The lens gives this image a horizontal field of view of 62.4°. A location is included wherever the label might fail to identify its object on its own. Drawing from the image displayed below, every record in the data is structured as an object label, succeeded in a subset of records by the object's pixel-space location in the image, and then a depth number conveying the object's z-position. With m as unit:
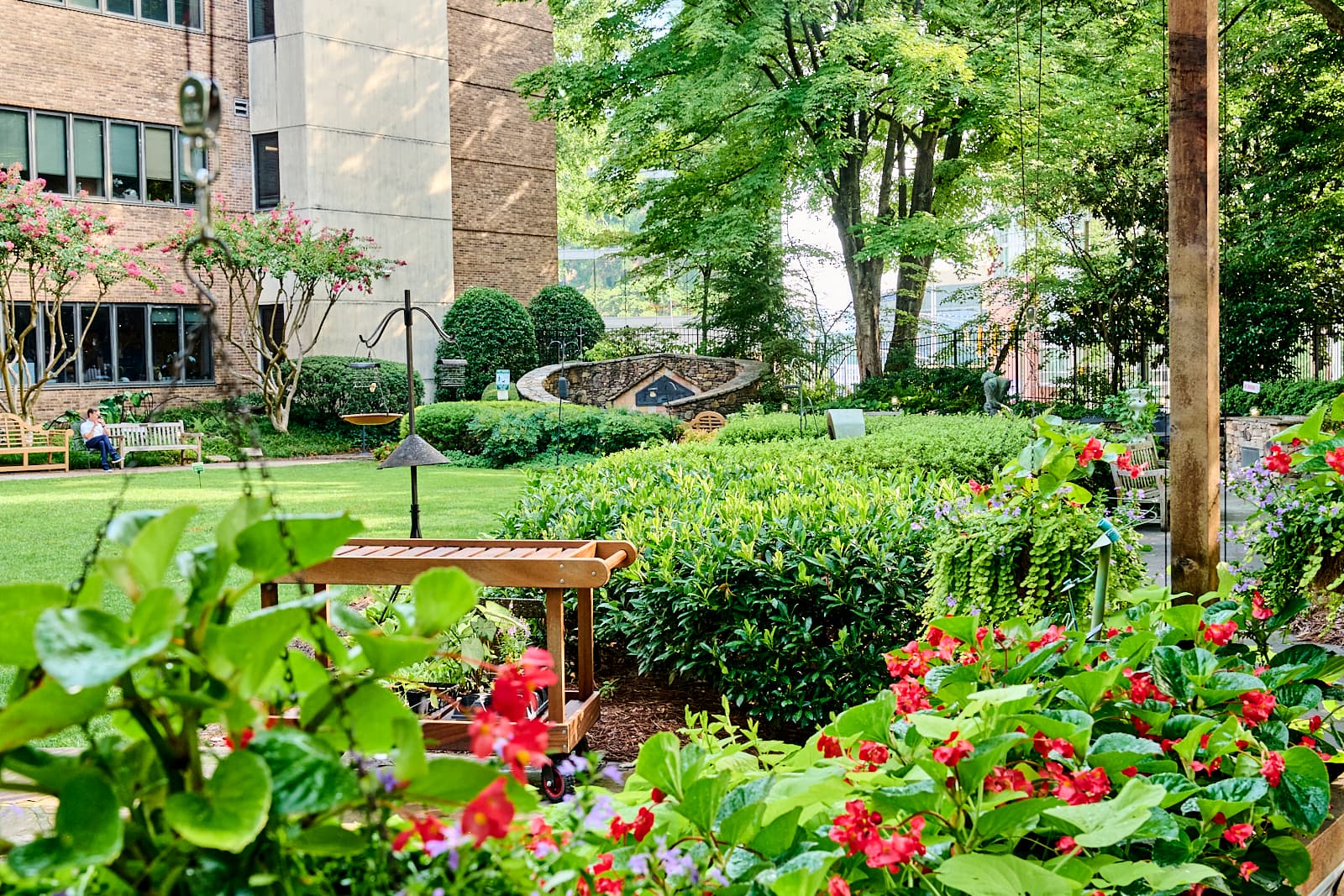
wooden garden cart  3.62
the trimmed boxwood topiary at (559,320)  23.52
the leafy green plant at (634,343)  22.98
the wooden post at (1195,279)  2.89
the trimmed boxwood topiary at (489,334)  22.06
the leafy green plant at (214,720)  0.80
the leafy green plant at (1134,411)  10.35
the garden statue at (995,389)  16.06
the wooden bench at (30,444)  15.32
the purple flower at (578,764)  1.18
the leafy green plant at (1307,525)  2.77
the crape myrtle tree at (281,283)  18.80
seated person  15.78
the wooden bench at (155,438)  16.20
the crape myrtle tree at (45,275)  16.61
